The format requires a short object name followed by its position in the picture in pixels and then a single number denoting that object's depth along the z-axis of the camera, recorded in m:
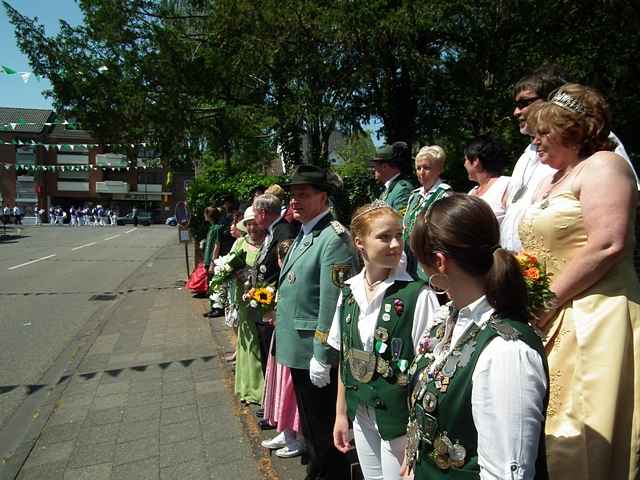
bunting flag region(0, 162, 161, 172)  15.12
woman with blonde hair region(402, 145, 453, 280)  3.70
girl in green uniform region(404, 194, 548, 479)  1.30
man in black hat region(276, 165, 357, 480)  2.92
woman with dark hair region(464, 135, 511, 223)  3.67
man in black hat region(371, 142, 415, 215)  4.33
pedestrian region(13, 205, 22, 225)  51.85
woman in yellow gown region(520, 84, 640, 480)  1.90
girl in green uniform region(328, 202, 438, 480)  2.08
